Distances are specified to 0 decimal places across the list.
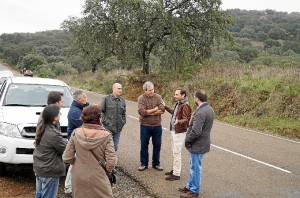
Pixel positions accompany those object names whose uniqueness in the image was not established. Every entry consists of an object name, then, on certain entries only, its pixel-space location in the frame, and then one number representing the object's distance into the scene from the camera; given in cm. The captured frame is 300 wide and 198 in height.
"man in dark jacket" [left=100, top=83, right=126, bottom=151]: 776
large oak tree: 2488
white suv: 712
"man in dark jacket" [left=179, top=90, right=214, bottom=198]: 662
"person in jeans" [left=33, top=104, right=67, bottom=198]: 517
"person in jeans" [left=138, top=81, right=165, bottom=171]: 820
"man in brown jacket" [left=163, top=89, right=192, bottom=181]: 763
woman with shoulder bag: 438
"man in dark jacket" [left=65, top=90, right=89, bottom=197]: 657
